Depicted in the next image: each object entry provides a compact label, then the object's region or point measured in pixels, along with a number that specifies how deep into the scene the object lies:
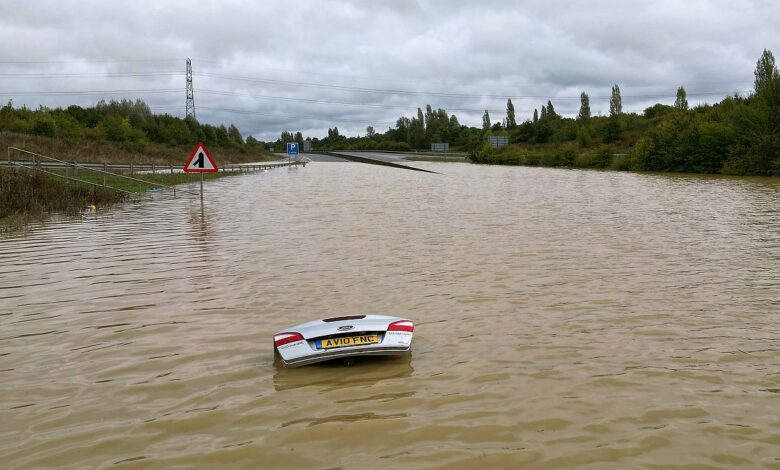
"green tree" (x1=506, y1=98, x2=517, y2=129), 166.45
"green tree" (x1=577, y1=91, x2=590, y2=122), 135.05
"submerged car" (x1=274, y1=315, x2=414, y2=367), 6.43
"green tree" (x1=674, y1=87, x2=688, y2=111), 106.89
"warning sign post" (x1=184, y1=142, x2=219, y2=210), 23.50
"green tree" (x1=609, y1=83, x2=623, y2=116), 129.62
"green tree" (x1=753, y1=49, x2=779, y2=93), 71.44
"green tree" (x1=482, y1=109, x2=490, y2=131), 181.80
